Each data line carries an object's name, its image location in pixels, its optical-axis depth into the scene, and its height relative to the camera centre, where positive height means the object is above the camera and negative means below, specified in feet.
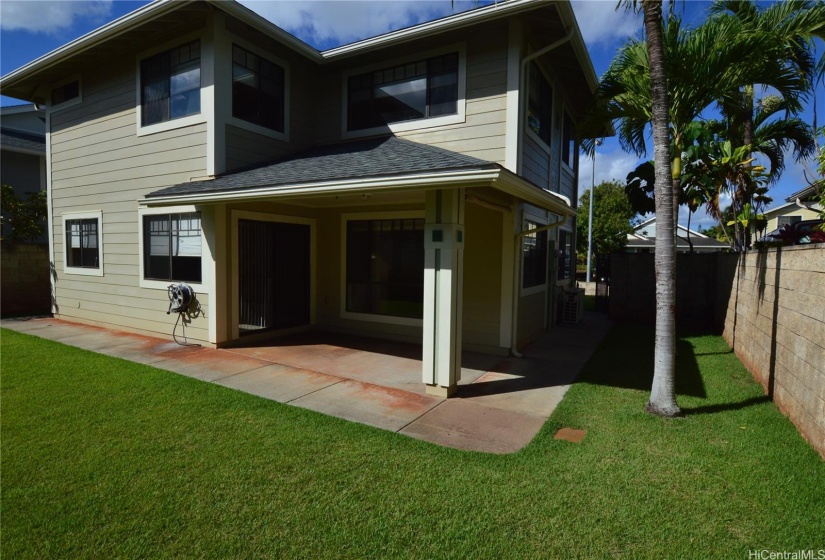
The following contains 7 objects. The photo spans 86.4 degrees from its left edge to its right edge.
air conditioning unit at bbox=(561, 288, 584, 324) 35.91 -3.57
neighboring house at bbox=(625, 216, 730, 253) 63.27 +3.42
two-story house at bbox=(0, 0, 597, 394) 23.15 +5.86
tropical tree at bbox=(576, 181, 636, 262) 87.15 +8.99
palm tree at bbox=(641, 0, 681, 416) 14.93 +1.02
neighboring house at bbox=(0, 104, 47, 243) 44.98 +10.46
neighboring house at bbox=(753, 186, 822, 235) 78.62 +9.44
